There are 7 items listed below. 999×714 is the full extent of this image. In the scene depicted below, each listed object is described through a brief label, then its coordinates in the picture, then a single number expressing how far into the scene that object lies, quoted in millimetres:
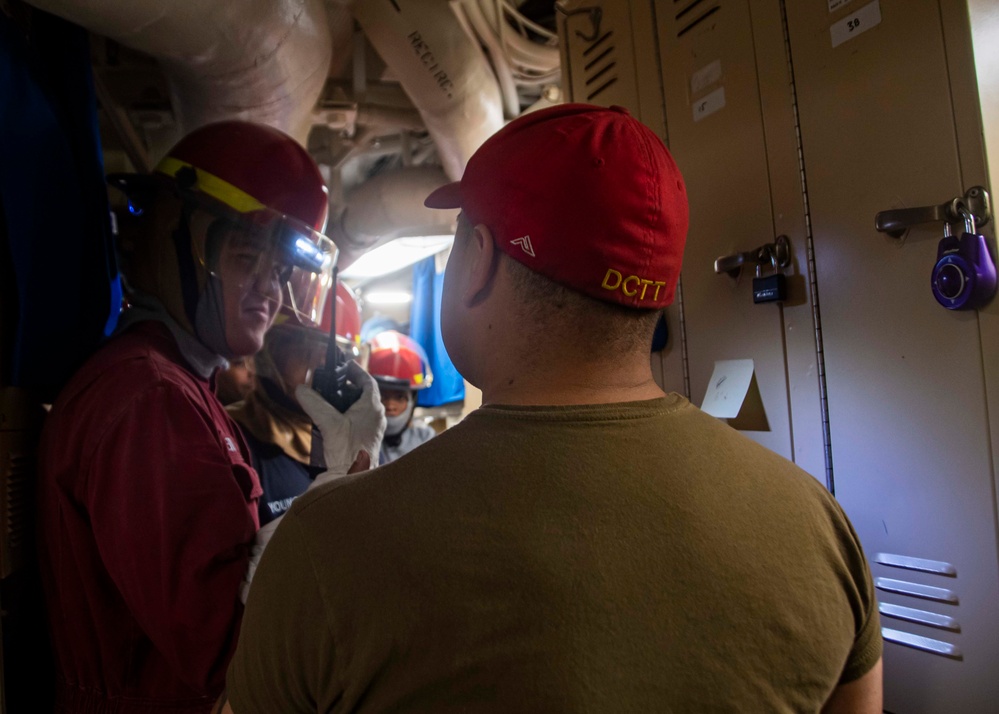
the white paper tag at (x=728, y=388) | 1560
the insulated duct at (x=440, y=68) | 2379
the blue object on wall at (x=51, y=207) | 1422
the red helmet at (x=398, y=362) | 4770
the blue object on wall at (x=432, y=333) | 5730
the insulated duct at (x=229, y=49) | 1470
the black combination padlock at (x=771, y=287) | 1441
